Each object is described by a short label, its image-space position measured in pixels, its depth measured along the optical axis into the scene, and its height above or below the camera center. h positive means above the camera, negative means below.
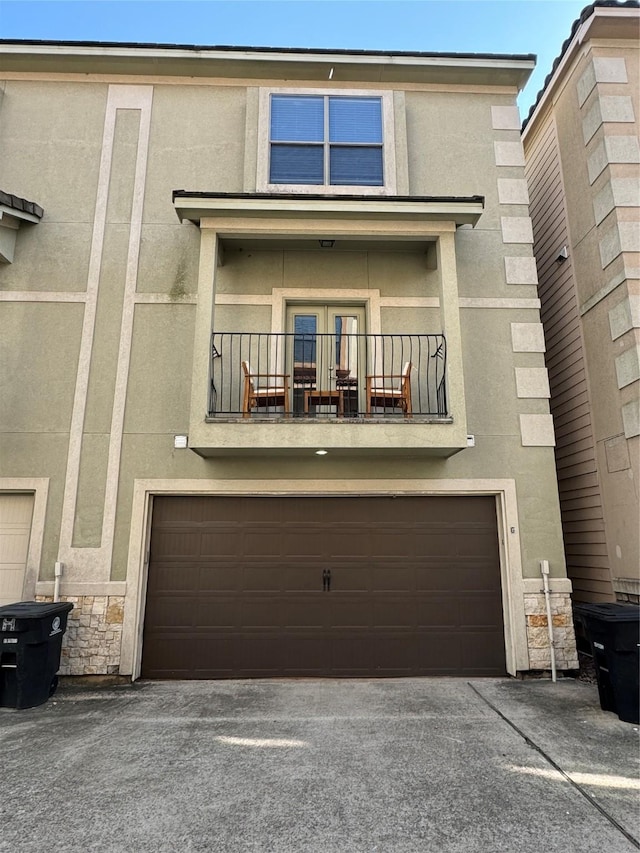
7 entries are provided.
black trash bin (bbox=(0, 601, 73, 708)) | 4.55 -1.21
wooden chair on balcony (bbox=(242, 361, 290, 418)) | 5.63 +1.69
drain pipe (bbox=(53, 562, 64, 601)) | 5.30 -0.50
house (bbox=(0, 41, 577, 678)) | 5.49 +2.02
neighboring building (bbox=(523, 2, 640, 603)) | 5.58 +3.16
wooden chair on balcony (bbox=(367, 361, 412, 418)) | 5.70 +1.70
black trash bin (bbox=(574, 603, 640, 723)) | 4.09 -1.11
